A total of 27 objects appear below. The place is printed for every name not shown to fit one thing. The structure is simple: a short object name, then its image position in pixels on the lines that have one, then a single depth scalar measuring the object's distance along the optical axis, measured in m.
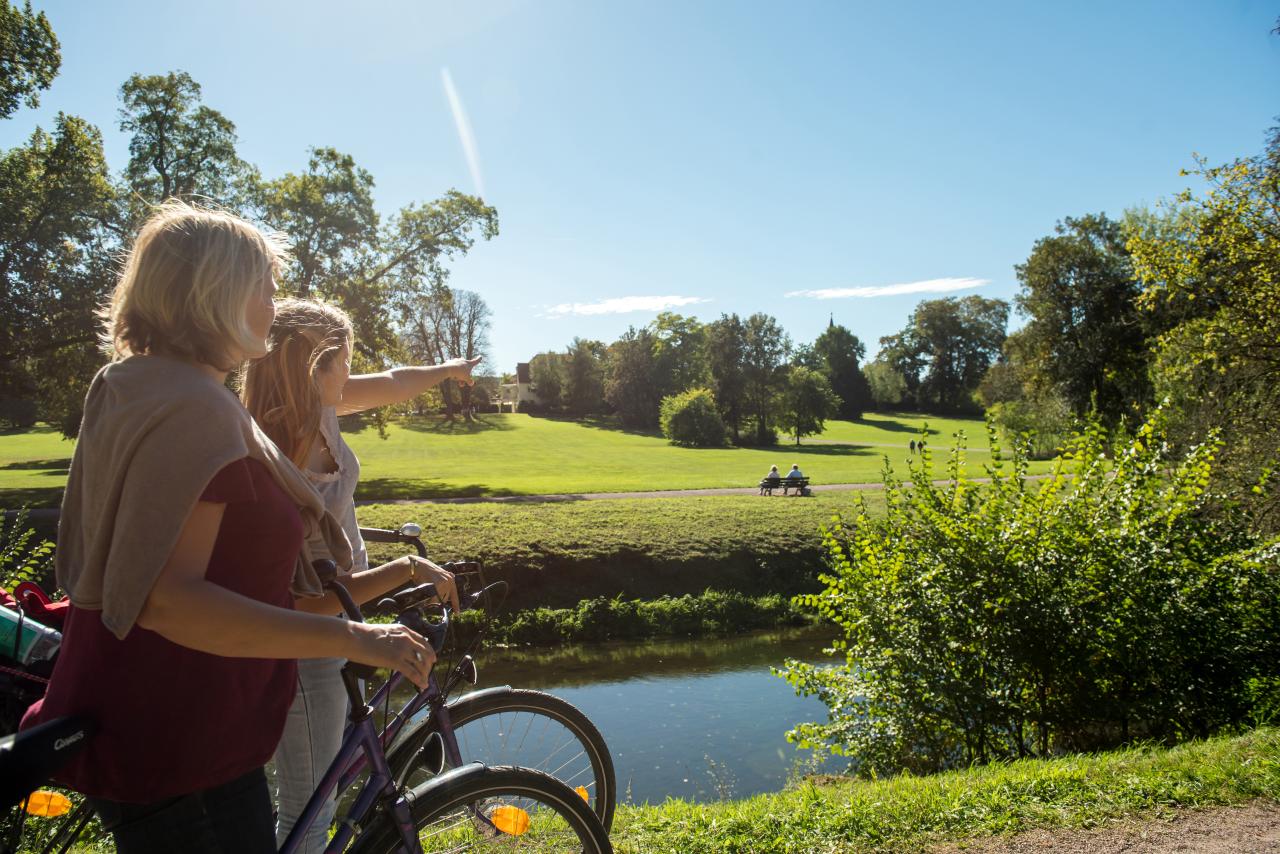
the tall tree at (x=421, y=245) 30.41
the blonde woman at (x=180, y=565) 1.49
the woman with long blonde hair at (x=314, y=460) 2.40
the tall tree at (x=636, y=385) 69.56
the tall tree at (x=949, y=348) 93.06
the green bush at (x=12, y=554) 5.29
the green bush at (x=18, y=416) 45.81
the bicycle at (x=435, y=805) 2.05
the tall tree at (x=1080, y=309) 37.91
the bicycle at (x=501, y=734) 2.60
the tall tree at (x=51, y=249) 21.62
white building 82.30
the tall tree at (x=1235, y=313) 10.93
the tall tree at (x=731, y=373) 62.66
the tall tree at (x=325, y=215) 27.88
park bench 27.78
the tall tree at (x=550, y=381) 77.44
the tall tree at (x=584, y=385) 75.25
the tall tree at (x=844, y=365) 90.19
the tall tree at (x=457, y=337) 64.38
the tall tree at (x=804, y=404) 60.88
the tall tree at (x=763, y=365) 62.19
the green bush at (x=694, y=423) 57.44
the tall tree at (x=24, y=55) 19.73
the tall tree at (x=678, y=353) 69.88
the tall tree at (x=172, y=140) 25.23
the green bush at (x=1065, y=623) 6.41
